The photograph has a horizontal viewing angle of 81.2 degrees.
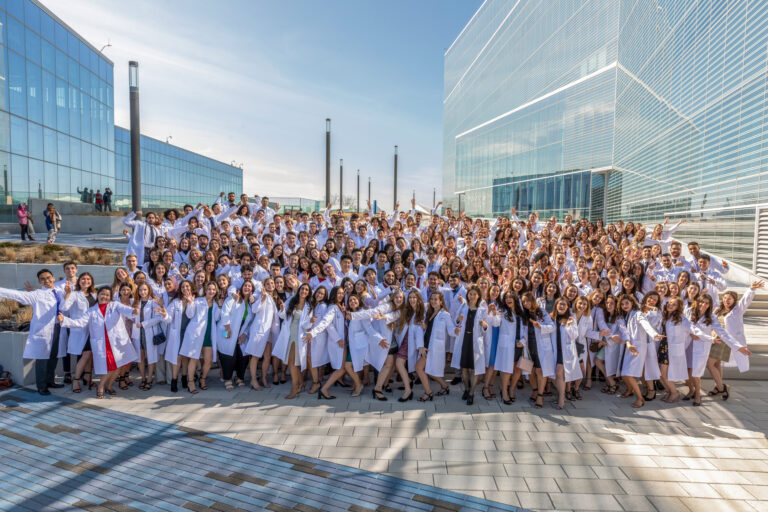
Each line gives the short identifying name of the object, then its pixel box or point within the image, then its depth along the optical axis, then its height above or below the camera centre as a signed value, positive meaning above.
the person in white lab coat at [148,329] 6.65 -1.38
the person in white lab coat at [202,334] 6.61 -1.43
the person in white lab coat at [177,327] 6.64 -1.33
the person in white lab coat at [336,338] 6.50 -1.43
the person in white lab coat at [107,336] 6.38 -1.42
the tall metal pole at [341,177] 36.58 +5.25
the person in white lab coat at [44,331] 6.31 -1.36
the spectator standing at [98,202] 27.14 +2.13
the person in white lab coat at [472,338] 6.42 -1.38
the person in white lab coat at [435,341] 6.46 -1.44
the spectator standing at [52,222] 16.67 +0.54
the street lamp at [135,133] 11.84 +2.88
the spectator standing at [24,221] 16.83 +0.57
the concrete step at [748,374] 7.28 -2.06
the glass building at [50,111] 23.92 +7.84
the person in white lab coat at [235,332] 6.76 -1.41
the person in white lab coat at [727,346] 6.46 -1.42
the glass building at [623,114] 11.62 +5.61
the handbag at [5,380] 6.52 -2.12
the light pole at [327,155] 17.81 +3.40
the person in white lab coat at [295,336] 6.55 -1.42
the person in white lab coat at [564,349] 6.17 -1.46
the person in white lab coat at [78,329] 6.49 -1.36
